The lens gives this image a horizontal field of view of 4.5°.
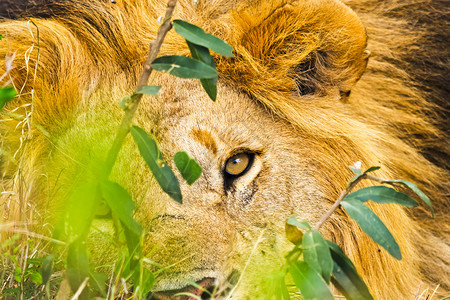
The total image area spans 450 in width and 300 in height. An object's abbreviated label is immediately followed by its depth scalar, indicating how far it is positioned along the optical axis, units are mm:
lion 4895
